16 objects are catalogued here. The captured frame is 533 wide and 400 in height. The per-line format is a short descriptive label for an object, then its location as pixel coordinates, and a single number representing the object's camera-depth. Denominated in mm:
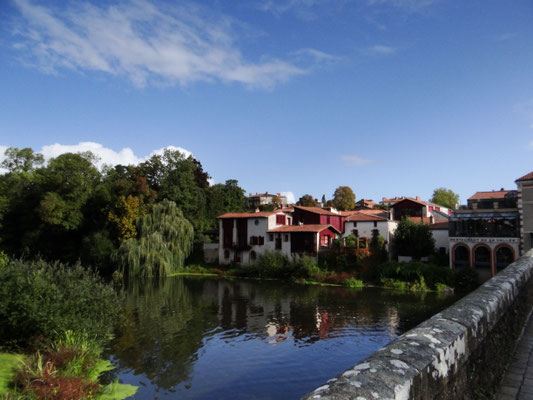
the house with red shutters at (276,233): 40656
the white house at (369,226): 38094
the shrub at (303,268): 36406
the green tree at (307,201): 72519
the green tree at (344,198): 73312
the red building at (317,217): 43469
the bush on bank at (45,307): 12562
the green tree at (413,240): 35438
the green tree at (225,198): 52844
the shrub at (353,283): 32781
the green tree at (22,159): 52538
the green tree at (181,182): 46844
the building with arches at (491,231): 29188
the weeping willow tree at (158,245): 36562
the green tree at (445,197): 81875
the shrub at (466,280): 29750
